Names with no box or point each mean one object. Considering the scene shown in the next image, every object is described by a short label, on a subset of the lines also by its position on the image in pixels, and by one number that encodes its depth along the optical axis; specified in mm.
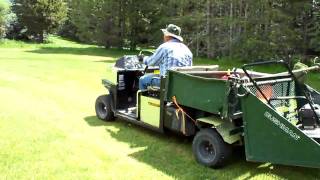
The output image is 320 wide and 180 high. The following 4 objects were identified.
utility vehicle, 5012
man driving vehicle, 6887
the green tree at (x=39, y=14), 37375
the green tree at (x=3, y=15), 35469
